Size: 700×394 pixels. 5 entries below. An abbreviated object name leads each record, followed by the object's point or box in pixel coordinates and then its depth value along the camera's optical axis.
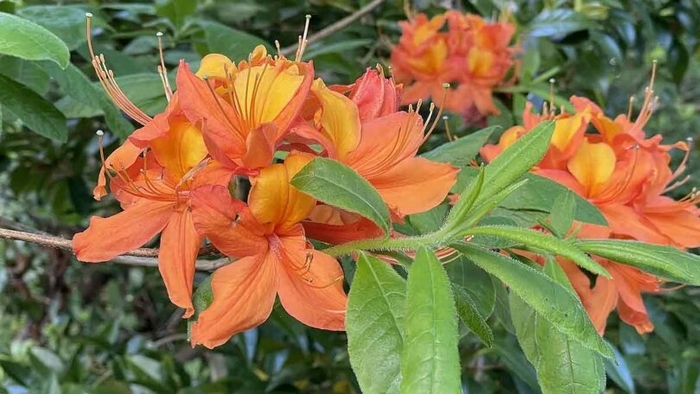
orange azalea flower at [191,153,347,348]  0.44
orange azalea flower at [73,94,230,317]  0.46
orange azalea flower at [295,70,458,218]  0.49
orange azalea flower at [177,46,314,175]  0.45
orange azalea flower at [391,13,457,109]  1.19
